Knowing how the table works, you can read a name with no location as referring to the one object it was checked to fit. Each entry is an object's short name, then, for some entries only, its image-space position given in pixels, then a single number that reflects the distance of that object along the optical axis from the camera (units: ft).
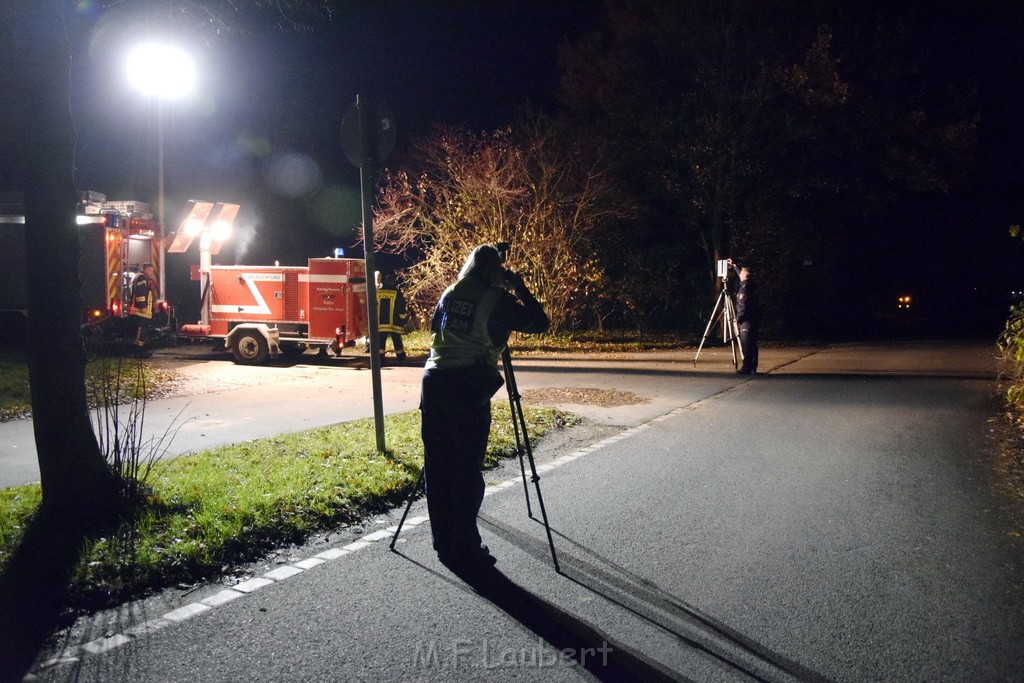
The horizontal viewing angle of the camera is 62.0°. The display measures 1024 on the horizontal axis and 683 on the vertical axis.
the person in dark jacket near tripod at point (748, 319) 54.13
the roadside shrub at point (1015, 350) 36.99
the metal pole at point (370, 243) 26.40
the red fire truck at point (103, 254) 61.11
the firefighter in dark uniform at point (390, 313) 58.39
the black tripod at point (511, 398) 18.50
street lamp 33.71
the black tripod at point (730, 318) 55.16
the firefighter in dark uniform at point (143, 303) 64.18
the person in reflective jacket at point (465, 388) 17.56
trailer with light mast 59.67
